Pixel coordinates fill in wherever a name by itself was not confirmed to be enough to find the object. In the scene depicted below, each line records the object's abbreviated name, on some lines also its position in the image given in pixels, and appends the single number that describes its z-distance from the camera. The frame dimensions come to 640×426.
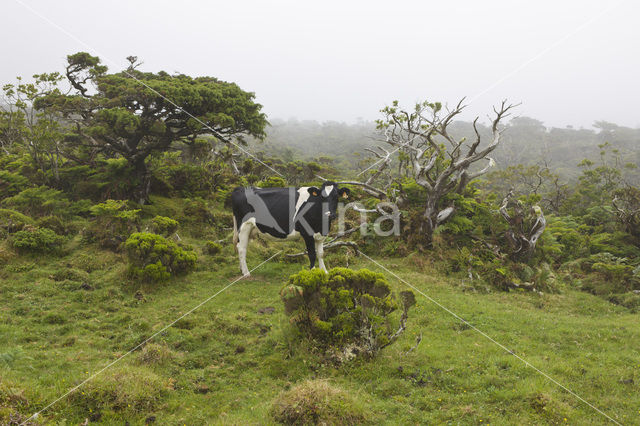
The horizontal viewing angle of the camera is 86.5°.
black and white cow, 10.45
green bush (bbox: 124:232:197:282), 9.69
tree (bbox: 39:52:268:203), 13.90
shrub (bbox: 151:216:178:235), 12.04
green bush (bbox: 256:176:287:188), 16.02
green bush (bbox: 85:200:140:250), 11.40
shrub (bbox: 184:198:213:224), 15.38
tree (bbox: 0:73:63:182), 14.24
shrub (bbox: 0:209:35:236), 10.90
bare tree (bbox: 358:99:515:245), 13.59
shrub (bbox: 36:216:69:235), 11.71
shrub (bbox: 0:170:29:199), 14.70
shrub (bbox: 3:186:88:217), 13.06
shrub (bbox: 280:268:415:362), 6.44
